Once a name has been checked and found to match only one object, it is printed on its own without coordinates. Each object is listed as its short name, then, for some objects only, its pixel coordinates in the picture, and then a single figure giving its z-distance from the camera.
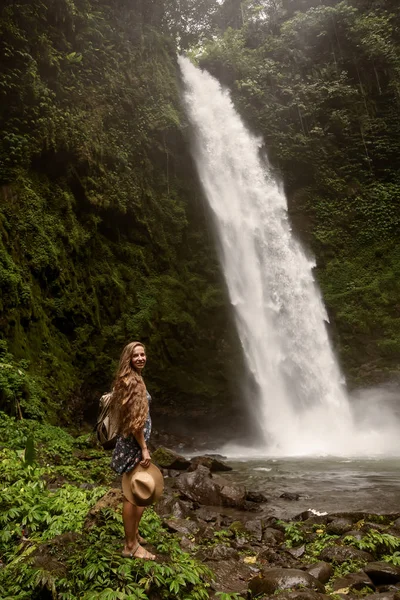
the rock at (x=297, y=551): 4.09
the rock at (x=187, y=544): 3.97
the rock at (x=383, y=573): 3.43
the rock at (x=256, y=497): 6.41
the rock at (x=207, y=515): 5.31
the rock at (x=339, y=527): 4.60
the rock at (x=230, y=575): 3.27
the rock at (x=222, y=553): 3.87
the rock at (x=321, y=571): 3.48
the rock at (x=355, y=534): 4.27
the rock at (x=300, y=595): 2.88
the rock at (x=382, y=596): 3.00
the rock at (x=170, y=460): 8.07
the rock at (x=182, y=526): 4.47
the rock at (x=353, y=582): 3.29
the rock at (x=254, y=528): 4.71
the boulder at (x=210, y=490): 6.16
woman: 2.88
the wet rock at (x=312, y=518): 5.00
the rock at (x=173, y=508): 5.28
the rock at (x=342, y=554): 3.79
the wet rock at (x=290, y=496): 6.53
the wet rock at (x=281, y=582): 3.14
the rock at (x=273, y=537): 4.58
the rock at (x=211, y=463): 8.52
